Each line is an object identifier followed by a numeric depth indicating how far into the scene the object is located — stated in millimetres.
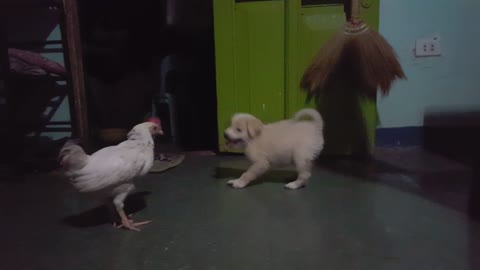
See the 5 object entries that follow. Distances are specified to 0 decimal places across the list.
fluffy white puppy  1684
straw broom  1897
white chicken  1284
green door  2035
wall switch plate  2145
